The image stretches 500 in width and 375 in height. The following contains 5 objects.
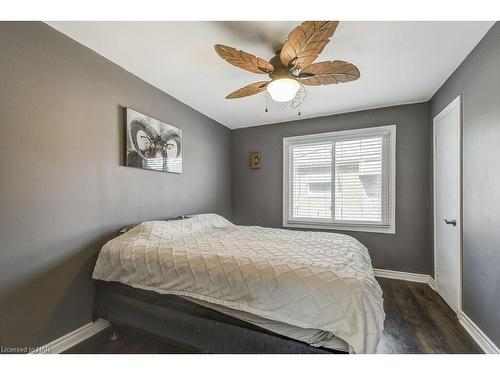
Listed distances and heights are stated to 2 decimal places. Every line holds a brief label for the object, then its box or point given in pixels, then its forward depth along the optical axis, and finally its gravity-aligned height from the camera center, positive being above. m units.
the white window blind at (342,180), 3.18 +0.13
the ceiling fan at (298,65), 1.33 +0.91
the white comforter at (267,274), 1.13 -0.54
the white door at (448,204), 2.14 -0.16
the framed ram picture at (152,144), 2.24 +0.48
